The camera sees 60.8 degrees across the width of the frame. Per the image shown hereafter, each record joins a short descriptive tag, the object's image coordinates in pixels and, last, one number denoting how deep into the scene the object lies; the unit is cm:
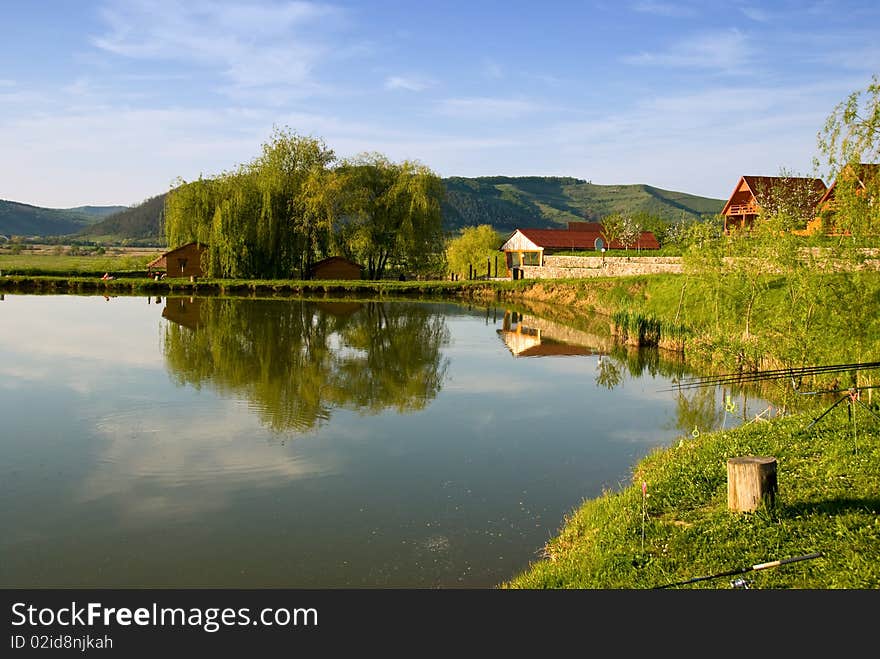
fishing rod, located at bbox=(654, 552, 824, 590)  619
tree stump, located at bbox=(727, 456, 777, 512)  746
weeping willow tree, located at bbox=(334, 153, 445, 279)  5497
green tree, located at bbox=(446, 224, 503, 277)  6575
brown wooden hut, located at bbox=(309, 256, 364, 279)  5494
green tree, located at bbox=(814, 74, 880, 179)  1157
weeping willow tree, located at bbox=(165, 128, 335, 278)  5134
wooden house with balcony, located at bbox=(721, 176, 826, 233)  4608
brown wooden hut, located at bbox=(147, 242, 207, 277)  5319
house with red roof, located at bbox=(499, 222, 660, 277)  6291
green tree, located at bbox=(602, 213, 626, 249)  6550
